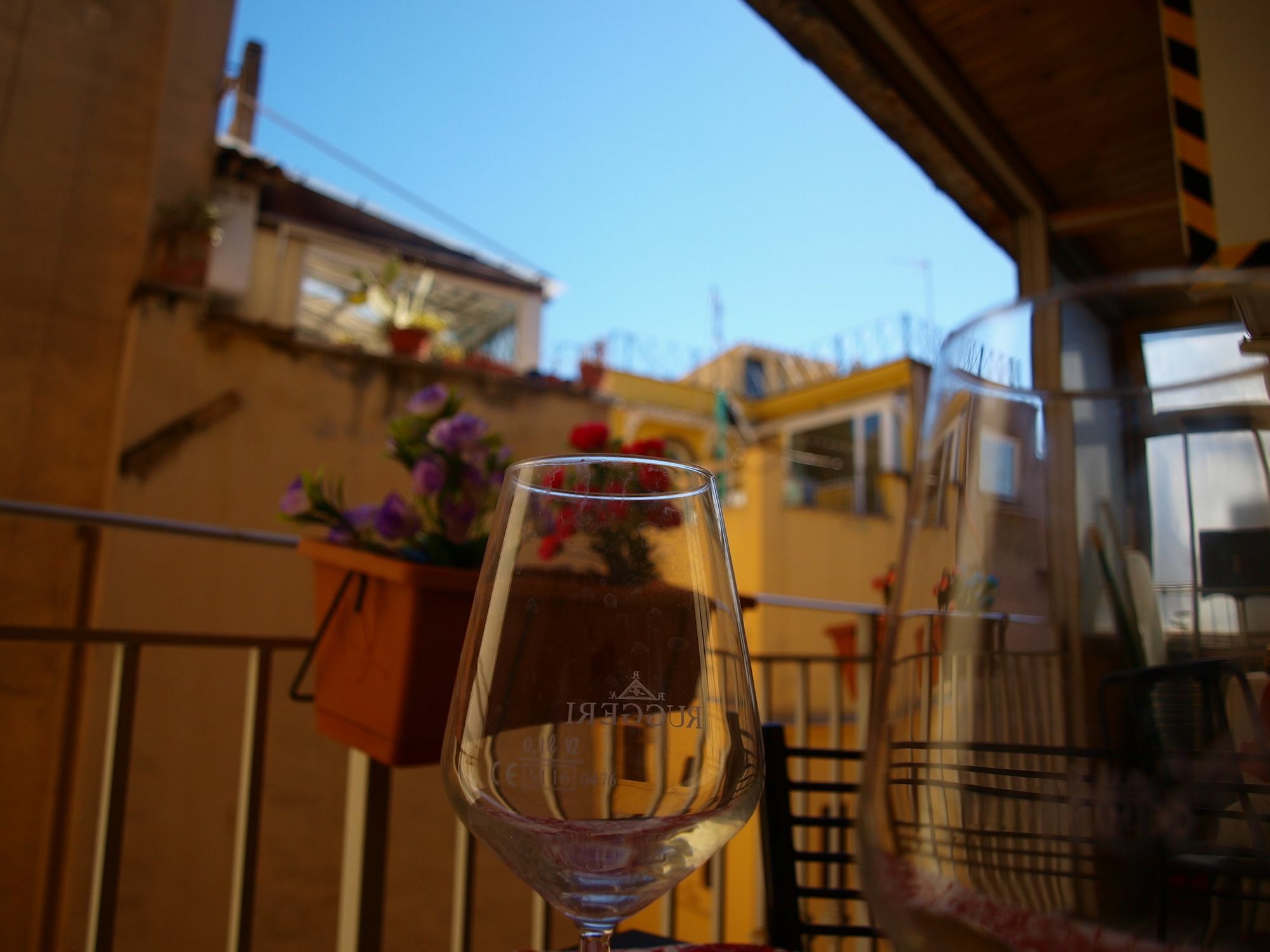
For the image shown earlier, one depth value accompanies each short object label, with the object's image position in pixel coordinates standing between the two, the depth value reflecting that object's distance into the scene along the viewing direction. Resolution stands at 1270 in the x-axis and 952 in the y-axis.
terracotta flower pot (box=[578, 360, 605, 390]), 6.26
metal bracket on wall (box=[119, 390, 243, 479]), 4.45
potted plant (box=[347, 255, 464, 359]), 5.61
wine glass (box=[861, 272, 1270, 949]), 0.19
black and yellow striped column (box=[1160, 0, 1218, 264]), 1.54
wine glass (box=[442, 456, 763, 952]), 0.42
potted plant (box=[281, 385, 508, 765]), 1.18
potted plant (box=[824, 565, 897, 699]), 4.39
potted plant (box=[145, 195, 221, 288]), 4.78
